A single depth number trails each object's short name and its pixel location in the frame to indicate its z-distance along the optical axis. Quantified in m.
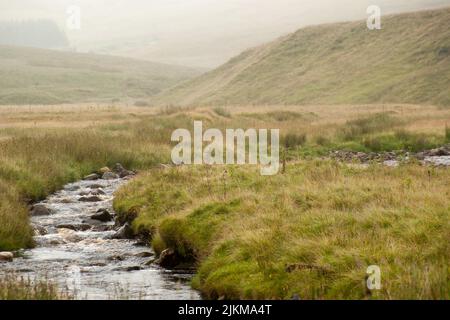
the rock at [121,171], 29.14
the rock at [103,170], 29.11
